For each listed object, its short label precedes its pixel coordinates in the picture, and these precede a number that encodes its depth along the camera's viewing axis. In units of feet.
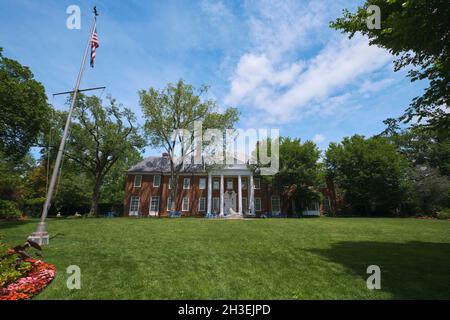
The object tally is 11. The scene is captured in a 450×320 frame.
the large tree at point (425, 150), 119.24
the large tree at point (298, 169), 98.12
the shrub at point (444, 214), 83.10
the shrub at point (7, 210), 64.01
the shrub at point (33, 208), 105.50
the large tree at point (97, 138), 86.53
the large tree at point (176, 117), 88.94
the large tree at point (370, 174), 103.45
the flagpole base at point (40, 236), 28.45
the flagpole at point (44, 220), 28.58
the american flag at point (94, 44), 35.27
